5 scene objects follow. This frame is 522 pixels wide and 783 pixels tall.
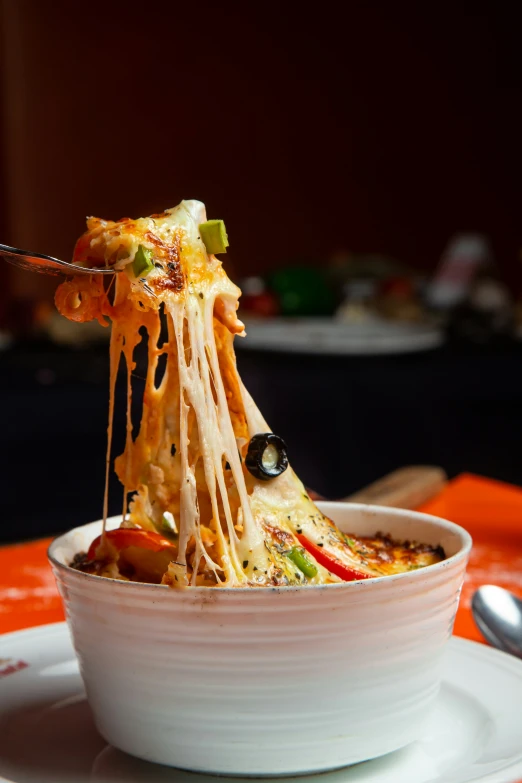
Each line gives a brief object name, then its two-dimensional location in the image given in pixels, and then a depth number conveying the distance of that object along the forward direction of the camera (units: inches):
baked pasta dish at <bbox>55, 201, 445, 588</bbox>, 22.6
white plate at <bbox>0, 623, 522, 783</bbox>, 22.5
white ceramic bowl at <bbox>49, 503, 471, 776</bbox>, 21.9
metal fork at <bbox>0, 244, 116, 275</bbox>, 21.6
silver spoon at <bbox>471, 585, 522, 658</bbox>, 27.9
